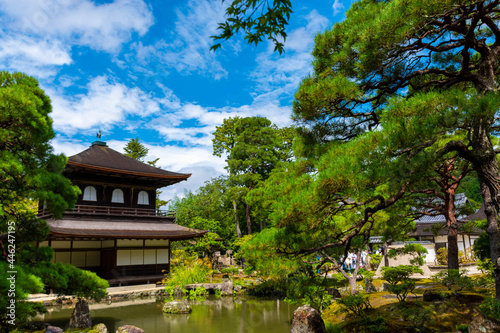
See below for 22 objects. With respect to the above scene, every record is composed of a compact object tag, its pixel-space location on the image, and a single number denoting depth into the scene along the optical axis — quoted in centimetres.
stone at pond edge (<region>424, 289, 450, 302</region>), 676
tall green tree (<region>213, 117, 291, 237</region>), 2312
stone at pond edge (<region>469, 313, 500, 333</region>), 406
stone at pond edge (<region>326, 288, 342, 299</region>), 1150
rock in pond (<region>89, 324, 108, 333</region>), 775
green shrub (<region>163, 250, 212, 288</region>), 1572
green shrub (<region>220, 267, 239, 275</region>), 1795
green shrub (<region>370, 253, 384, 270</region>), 1853
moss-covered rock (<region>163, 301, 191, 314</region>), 1154
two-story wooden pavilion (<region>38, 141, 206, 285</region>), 1532
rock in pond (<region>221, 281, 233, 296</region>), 1520
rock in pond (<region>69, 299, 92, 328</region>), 904
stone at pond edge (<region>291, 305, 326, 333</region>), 664
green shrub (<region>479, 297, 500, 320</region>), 423
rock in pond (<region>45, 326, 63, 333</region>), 684
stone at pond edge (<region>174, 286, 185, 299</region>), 1513
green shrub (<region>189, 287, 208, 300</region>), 1518
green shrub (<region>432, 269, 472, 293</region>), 654
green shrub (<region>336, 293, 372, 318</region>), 629
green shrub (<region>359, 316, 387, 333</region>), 551
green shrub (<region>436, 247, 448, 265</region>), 1817
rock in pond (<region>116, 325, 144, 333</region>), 773
